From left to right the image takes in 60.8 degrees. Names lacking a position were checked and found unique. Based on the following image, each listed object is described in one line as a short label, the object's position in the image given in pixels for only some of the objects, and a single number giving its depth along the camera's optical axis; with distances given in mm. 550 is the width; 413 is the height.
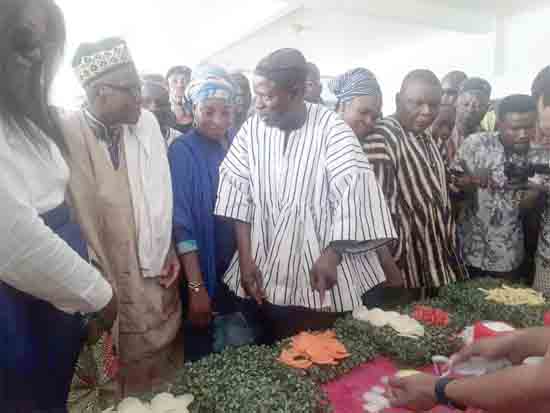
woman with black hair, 932
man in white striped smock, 1504
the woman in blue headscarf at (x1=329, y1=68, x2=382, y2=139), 1965
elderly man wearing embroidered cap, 1439
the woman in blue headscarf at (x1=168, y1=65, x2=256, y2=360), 1713
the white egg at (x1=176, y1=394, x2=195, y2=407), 1018
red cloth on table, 1089
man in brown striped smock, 1925
